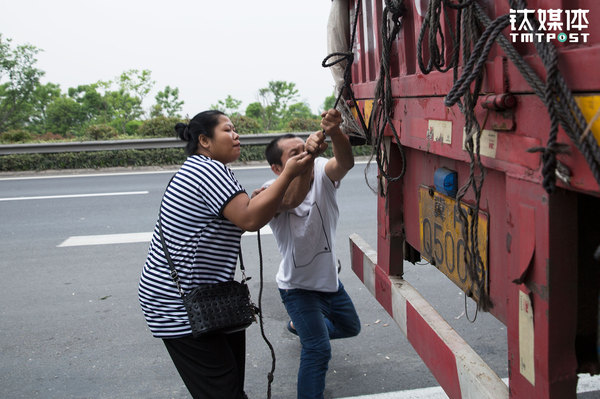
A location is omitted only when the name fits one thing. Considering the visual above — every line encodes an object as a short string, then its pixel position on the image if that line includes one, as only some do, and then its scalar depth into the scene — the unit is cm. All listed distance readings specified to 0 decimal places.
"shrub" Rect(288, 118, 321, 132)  1359
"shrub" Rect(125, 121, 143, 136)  1826
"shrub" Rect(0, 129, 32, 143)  1380
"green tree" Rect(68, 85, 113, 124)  1966
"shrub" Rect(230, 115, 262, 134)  1403
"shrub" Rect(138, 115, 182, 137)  1377
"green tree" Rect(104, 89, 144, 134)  1900
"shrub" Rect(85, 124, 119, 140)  1356
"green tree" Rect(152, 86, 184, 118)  1895
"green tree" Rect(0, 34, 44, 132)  1747
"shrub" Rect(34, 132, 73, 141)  1451
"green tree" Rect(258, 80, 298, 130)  1816
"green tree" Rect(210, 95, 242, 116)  1919
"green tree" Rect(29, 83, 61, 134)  2000
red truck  115
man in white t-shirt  282
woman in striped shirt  225
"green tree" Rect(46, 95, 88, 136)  2036
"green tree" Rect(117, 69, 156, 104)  1875
